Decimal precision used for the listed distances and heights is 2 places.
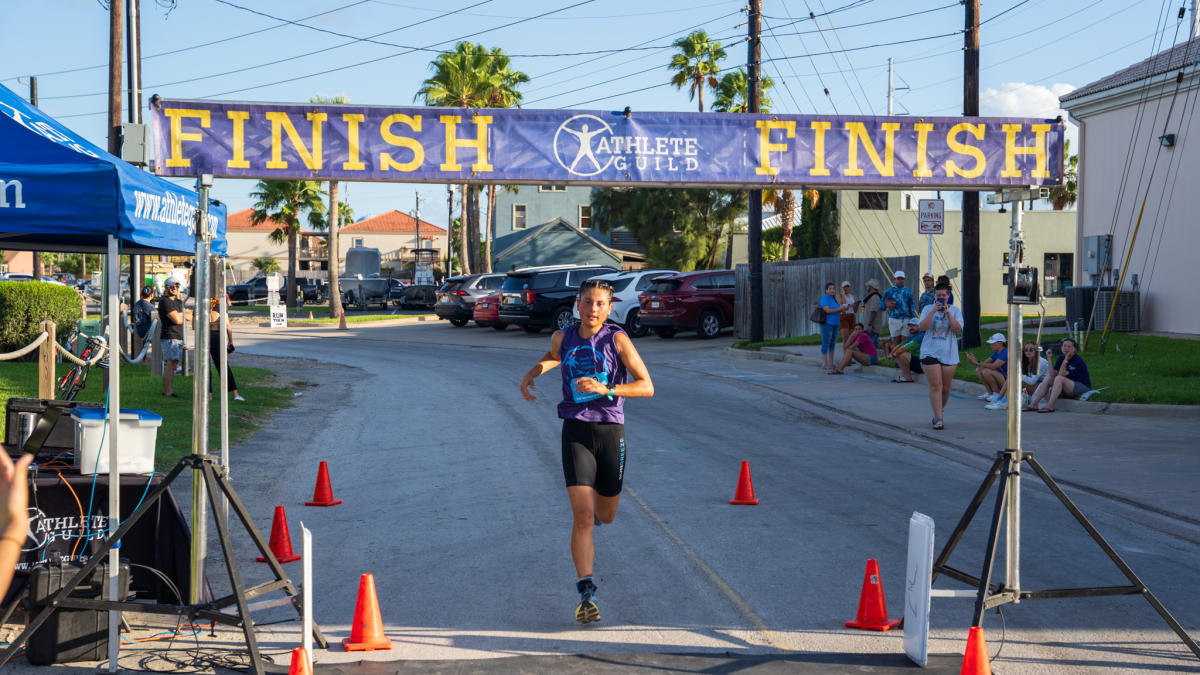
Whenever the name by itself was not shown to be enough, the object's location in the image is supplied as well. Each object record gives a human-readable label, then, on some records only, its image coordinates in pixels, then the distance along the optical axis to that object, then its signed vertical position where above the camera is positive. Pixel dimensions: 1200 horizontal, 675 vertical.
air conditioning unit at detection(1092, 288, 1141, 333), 22.91 -0.12
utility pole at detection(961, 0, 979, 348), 21.98 +1.63
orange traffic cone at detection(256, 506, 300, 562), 7.53 -1.58
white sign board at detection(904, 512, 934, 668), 5.27 -1.35
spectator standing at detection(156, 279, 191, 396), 15.49 -0.40
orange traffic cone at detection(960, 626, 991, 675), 4.84 -1.51
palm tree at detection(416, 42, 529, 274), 50.59 +9.91
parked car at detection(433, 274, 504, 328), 35.84 +0.24
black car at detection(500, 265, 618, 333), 31.73 +0.16
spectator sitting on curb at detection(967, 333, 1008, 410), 15.69 -0.94
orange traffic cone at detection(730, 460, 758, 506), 9.17 -1.52
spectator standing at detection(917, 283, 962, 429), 12.93 -0.49
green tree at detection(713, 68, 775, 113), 50.88 +9.68
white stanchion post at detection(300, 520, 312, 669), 5.29 -1.34
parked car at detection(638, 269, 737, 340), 28.84 +0.00
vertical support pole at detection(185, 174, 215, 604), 5.61 -0.51
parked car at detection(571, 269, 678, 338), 30.12 +0.16
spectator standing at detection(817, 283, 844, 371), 20.25 -0.40
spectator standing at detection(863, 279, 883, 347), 22.67 -0.06
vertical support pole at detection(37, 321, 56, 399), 10.38 -0.60
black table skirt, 6.13 -1.25
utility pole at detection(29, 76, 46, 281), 42.39 +7.94
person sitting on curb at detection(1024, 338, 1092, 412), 15.11 -1.01
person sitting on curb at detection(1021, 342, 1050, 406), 15.63 -0.91
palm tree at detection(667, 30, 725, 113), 54.47 +11.67
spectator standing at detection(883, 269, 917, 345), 20.25 -0.07
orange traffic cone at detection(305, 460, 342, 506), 9.27 -1.56
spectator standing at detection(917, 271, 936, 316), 15.82 +0.23
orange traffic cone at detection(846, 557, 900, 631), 5.85 -1.57
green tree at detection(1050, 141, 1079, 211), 52.86 +5.40
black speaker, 5.43 -1.55
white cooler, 6.22 -0.77
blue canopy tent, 5.73 +0.51
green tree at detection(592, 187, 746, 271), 55.62 +3.97
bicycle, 9.82 -0.68
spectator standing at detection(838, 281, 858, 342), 20.52 -0.19
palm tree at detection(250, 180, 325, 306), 58.00 +5.09
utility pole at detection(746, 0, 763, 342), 26.66 +2.26
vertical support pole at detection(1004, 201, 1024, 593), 5.75 -0.65
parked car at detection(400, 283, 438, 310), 49.94 +0.31
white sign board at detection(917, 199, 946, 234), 19.83 +1.53
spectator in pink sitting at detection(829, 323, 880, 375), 20.56 -0.84
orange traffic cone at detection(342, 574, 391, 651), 5.57 -1.59
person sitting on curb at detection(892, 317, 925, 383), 18.88 -0.87
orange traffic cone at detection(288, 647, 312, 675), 4.84 -1.54
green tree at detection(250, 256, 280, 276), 86.88 +3.08
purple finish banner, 9.59 +1.43
